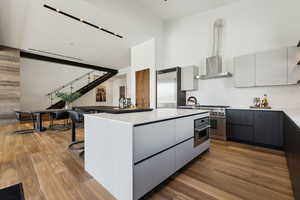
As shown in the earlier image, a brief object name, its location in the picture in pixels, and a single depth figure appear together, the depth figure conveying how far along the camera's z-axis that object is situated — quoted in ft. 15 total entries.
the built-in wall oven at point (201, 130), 7.11
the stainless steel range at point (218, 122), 10.68
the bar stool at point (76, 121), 8.37
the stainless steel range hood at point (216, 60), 11.79
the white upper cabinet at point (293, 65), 8.75
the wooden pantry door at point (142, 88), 16.47
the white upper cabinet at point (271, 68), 9.12
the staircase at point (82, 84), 24.14
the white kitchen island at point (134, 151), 3.87
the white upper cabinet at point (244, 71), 10.30
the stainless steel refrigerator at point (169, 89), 14.21
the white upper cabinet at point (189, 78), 13.42
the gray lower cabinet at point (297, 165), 3.42
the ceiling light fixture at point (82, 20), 10.66
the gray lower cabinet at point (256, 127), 8.66
